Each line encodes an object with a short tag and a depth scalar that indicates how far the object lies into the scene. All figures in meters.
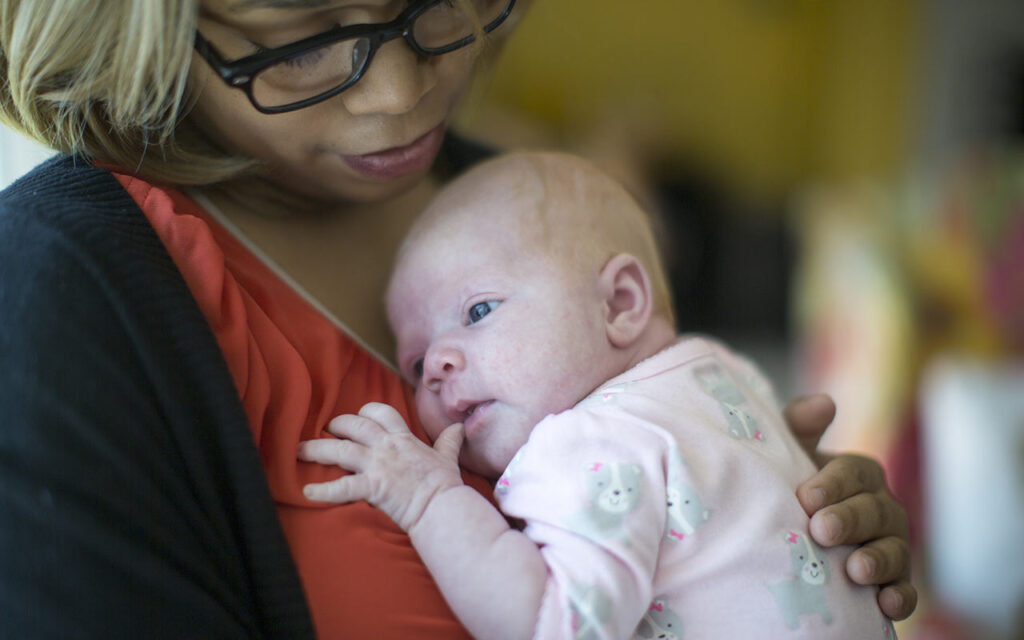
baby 0.69
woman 0.64
